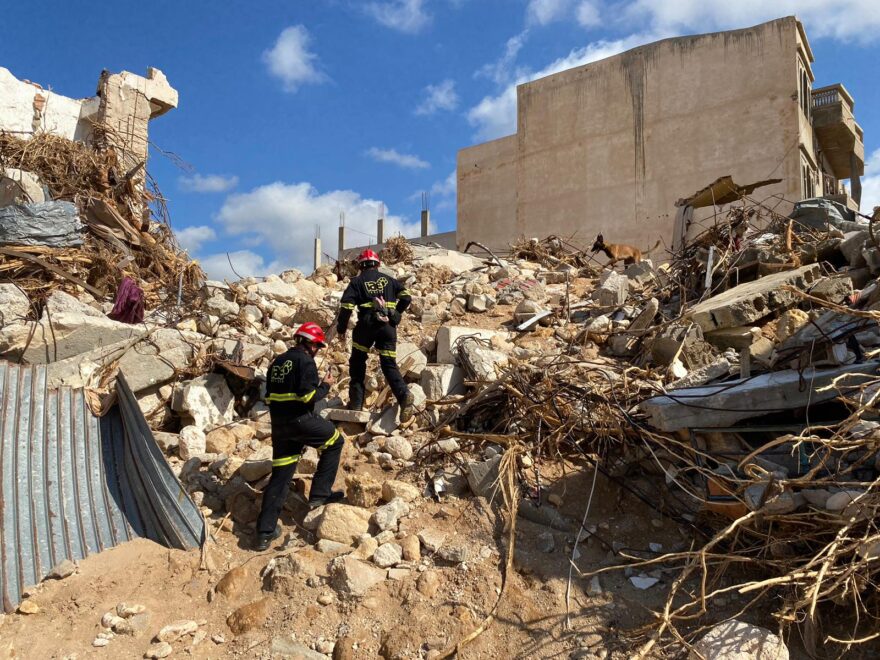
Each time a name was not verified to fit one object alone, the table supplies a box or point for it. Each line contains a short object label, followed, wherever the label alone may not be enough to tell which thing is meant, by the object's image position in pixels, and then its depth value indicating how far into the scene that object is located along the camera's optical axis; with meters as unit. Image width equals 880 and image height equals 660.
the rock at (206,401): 5.64
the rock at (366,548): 3.85
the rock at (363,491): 4.32
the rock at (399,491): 4.35
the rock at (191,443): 5.12
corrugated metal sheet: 3.92
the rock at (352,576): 3.57
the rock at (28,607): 3.54
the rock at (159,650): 3.27
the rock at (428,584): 3.58
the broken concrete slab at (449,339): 6.37
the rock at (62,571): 3.79
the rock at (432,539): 3.89
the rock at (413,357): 6.09
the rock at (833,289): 5.36
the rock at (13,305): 6.38
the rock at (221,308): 7.48
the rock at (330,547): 3.95
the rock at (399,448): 4.91
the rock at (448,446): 4.80
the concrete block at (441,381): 5.68
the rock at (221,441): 5.27
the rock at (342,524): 4.05
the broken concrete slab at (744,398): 3.62
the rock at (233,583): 3.70
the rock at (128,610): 3.52
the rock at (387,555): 3.78
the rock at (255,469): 4.64
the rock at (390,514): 4.10
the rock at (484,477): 4.27
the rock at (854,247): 6.17
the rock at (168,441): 5.25
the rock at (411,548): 3.84
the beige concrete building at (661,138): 16.03
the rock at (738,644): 2.90
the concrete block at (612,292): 8.00
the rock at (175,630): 3.39
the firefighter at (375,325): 5.41
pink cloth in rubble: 7.16
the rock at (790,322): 5.09
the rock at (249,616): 3.47
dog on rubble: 11.45
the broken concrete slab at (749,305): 5.78
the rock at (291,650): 3.26
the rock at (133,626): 3.42
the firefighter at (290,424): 4.14
